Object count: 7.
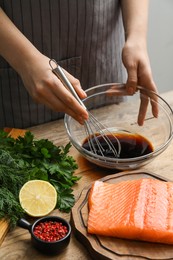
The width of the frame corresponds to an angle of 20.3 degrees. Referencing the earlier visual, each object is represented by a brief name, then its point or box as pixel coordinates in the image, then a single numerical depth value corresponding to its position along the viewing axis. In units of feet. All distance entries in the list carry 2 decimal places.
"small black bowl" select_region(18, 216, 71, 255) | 3.90
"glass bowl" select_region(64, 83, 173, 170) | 4.64
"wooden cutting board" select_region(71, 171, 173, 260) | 3.87
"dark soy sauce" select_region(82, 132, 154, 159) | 4.76
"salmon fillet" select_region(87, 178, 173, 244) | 3.99
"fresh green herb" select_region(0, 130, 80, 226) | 4.29
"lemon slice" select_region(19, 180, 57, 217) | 4.28
